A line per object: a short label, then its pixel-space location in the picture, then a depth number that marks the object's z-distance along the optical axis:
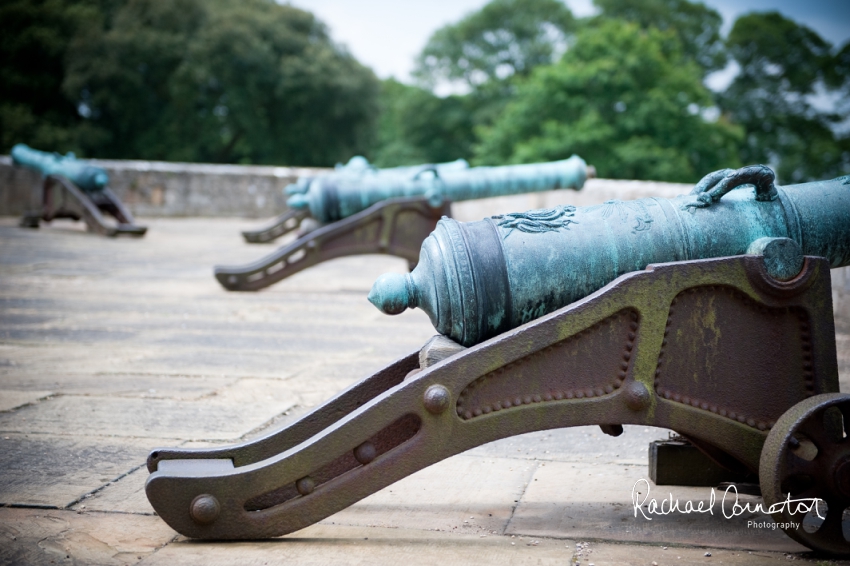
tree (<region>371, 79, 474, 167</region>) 40.75
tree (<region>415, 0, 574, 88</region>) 40.69
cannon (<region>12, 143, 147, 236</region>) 12.70
